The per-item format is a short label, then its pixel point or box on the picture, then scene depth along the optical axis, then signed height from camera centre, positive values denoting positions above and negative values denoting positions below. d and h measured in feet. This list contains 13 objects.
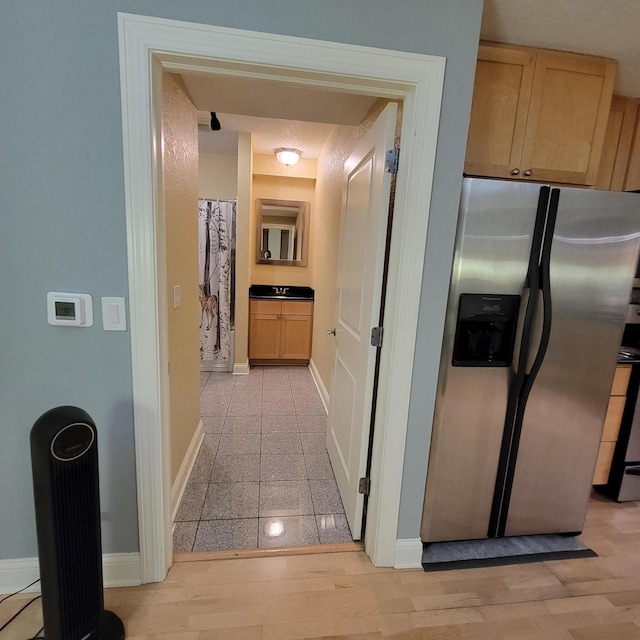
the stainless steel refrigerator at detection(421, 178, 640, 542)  4.66 -1.13
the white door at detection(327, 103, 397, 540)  4.85 -0.55
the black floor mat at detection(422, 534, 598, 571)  5.35 -4.47
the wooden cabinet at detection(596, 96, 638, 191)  6.30 +2.66
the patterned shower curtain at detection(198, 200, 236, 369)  12.48 -0.81
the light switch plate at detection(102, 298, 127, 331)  4.09 -0.75
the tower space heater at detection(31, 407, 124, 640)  3.22 -2.70
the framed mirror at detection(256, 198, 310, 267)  15.02 +1.28
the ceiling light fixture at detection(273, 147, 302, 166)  12.25 +3.82
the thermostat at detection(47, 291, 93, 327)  4.01 -0.69
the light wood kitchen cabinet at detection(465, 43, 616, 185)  5.06 +2.47
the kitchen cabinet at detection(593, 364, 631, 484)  6.44 -2.69
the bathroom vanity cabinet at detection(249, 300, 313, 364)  14.02 -2.83
